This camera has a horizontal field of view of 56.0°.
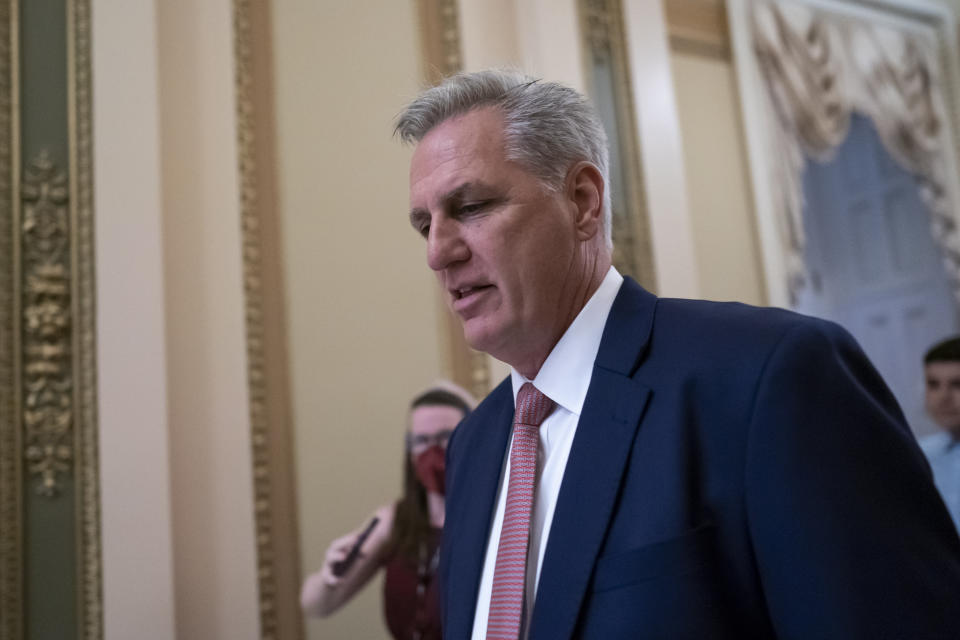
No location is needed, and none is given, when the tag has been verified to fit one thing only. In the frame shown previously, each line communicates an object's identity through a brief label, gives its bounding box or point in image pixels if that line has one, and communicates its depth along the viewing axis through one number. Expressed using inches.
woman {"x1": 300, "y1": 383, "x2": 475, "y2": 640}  119.3
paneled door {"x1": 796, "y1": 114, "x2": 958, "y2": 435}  216.7
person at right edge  138.5
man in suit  39.2
